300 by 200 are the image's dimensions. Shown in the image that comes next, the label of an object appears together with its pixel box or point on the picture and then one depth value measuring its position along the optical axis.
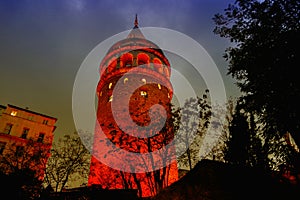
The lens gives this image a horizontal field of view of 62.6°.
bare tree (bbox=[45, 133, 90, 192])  18.61
